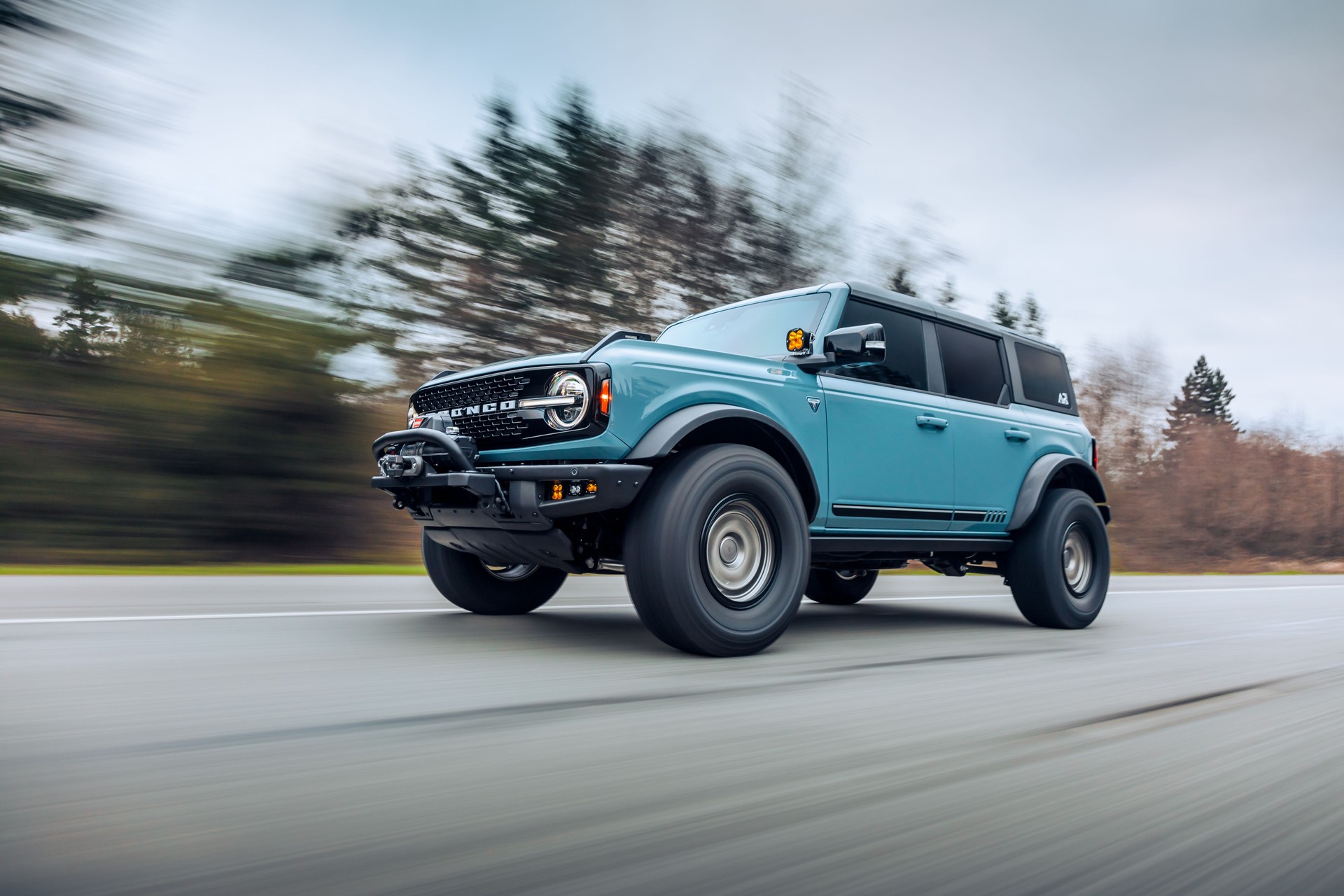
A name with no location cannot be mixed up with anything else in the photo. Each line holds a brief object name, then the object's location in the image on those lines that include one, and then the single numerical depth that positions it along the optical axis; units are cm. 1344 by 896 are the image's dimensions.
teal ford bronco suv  401
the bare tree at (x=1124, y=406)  2945
